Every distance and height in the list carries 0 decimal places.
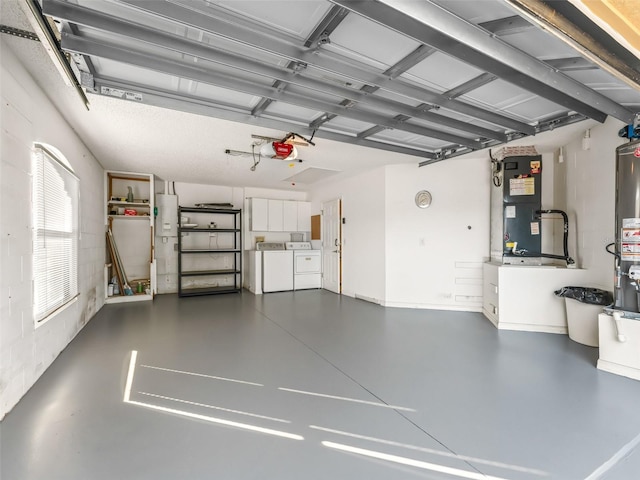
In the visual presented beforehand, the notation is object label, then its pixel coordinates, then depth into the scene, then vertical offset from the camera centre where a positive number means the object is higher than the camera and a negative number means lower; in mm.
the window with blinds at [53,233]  2314 +28
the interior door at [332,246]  6020 -213
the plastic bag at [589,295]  2906 -613
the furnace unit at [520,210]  3750 +365
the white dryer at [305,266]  6465 -681
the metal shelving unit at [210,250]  6012 -296
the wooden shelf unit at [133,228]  5223 +148
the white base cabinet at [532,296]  3391 -739
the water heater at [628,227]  2451 +85
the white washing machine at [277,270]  6172 -739
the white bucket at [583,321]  2996 -915
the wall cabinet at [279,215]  6680 +515
